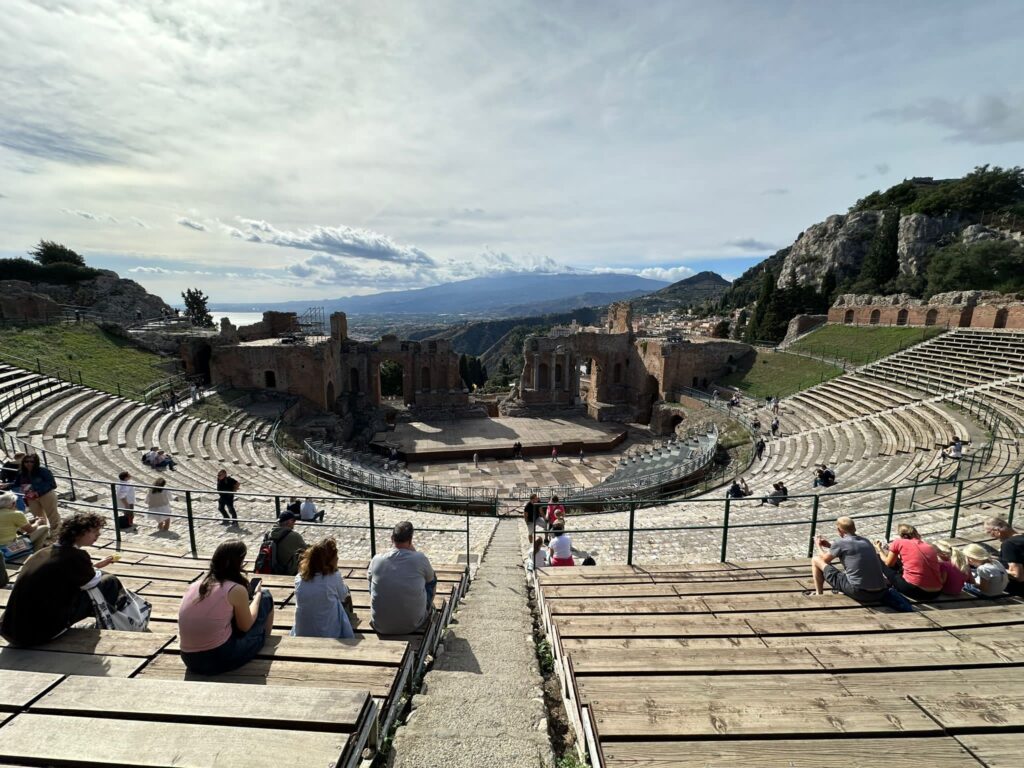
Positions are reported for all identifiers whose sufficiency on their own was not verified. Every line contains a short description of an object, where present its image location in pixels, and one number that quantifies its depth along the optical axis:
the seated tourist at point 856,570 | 4.97
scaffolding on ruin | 37.44
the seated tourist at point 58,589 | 3.52
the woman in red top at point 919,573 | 5.03
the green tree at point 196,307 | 49.79
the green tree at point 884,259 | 54.50
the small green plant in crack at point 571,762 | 3.40
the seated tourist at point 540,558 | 8.30
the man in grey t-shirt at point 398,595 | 4.41
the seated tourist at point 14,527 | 6.00
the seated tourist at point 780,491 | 14.09
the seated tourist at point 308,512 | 9.36
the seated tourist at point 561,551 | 7.98
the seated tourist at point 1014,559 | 5.13
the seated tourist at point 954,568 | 5.09
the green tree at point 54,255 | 43.47
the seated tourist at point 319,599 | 4.17
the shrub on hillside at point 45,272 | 39.34
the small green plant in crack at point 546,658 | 5.02
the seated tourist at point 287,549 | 6.01
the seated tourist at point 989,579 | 4.99
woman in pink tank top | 3.40
